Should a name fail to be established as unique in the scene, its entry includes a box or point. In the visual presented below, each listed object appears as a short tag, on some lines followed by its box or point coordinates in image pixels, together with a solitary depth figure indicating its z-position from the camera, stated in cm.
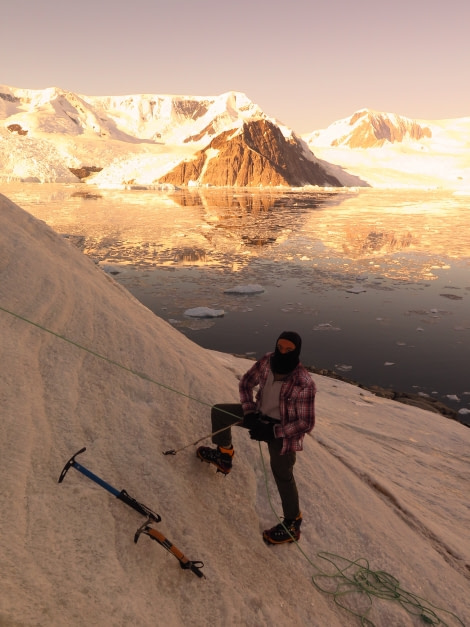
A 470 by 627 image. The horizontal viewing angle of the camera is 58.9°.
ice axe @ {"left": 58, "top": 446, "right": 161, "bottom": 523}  231
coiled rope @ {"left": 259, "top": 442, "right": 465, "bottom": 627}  268
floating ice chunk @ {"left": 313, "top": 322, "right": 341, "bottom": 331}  1087
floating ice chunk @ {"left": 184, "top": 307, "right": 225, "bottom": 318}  1157
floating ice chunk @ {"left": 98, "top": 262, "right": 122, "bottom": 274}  1554
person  271
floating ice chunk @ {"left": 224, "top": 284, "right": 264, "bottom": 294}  1360
